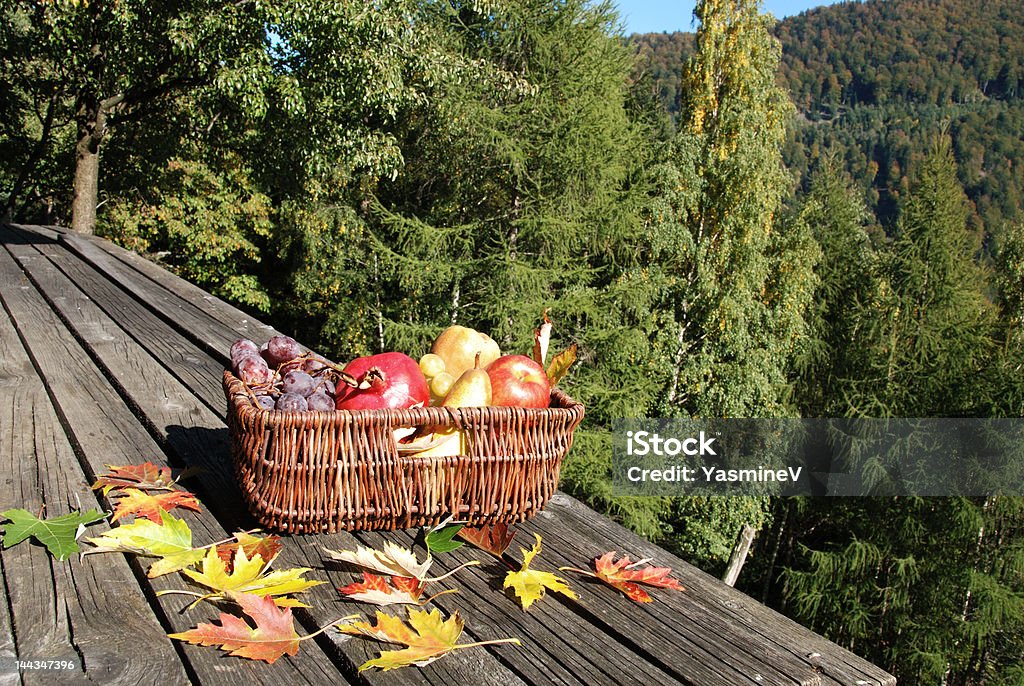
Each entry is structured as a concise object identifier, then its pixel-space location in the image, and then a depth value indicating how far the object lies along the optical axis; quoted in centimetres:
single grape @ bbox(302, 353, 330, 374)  151
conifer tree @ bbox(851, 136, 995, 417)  1583
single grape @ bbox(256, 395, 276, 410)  139
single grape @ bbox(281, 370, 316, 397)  140
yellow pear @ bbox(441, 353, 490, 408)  147
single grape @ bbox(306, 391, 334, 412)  137
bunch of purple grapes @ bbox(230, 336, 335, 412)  138
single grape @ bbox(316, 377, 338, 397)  142
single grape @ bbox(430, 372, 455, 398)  158
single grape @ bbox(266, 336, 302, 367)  155
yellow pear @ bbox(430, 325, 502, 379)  164
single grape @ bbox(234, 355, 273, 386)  147
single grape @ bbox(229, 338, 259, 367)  152
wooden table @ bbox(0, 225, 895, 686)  108
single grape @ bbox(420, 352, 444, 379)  164
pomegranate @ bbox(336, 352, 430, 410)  144
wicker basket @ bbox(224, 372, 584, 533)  131
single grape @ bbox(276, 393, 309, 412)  134
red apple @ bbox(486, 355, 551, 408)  148
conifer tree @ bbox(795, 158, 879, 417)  1819
